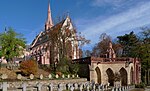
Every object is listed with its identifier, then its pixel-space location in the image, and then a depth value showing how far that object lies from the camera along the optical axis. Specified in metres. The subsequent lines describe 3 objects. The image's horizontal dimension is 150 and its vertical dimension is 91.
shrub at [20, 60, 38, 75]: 18.10
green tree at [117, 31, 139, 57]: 34.21
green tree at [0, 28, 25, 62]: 23.24
